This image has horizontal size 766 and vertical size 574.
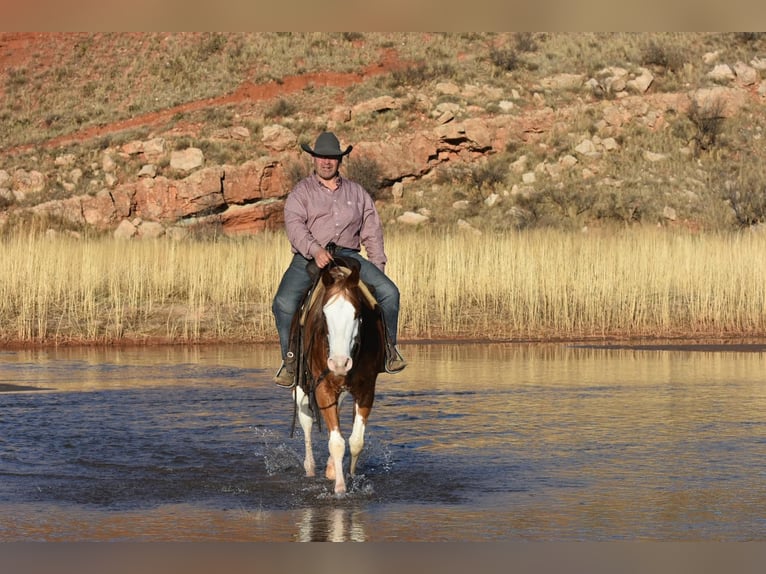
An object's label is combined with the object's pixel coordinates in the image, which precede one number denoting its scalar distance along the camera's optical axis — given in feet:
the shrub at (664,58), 173.17
